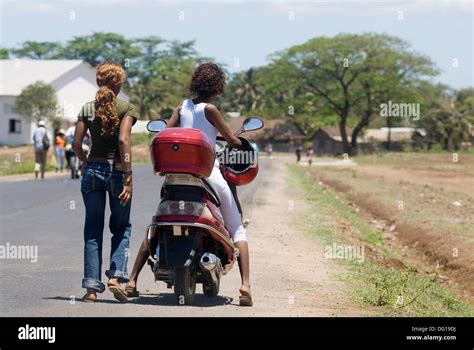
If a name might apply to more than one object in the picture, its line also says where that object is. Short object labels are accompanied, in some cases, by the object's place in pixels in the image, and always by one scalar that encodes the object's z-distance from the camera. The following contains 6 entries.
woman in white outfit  9.08
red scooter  8.66
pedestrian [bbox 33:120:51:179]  31.58
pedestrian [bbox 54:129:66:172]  35.81
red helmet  9.24
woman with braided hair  9.12
